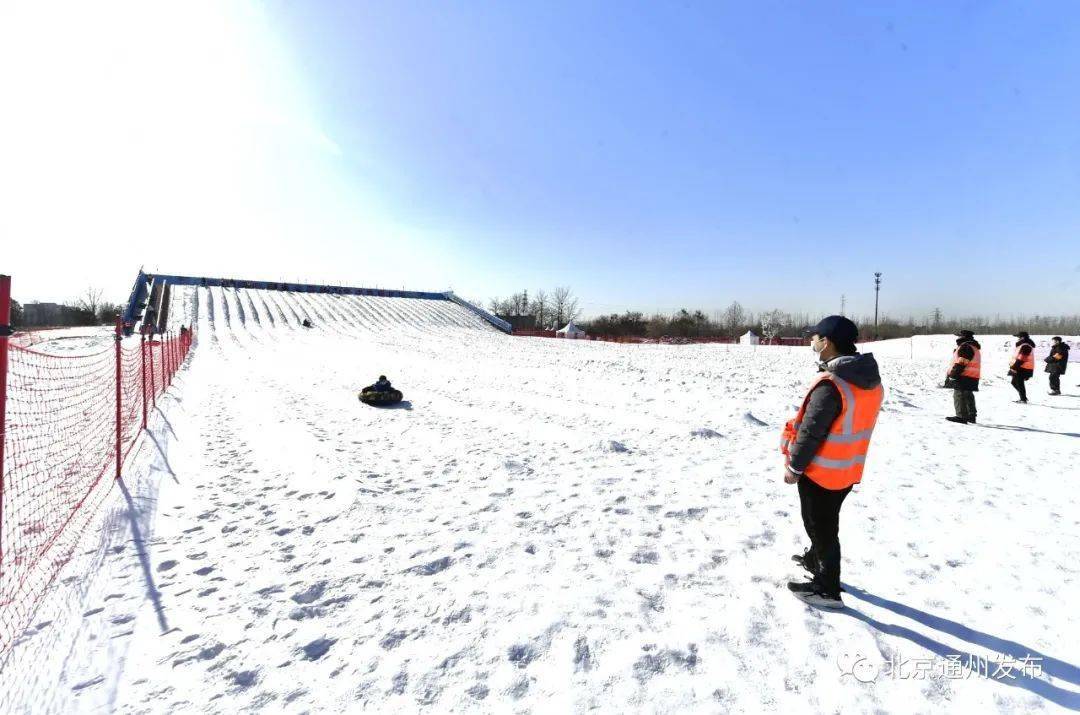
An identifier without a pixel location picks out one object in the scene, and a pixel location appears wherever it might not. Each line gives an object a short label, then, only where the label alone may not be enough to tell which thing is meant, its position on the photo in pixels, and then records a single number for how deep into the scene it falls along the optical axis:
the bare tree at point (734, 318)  104.11
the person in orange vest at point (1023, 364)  11.31
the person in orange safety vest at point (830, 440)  2.95
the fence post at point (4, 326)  2.69
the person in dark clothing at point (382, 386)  10.64
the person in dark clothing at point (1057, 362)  12.76
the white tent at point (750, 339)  45.11
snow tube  10.52
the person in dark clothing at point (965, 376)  8.74
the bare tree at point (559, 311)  90.81
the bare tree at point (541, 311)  90.51
